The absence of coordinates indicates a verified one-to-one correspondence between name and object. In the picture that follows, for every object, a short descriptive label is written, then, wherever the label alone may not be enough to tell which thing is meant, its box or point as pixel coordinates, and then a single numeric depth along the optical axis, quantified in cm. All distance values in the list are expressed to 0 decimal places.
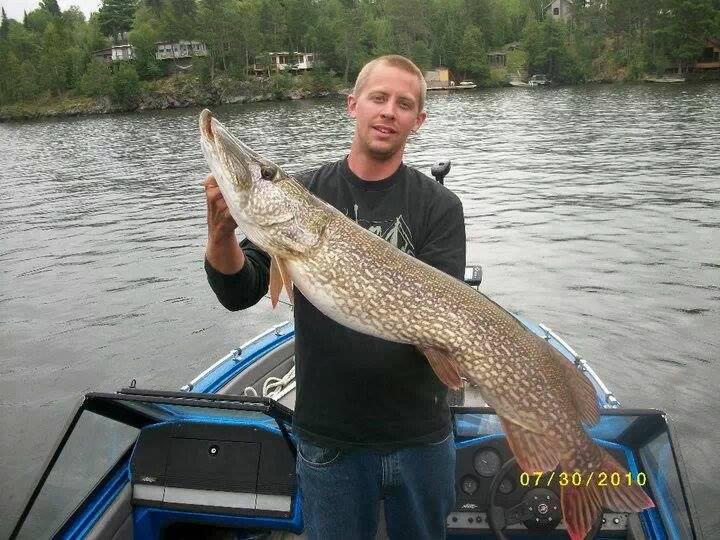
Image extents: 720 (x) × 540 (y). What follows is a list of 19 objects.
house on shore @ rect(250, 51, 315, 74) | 8704
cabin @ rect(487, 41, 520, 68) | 9719
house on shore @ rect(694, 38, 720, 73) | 6586
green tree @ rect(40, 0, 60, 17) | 13225
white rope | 488
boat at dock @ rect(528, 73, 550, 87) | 8089
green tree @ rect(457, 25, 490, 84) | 8738
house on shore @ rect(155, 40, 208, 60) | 8938
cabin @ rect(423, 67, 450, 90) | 8662
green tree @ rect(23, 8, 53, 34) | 12156
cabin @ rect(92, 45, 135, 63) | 9098
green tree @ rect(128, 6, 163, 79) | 8612
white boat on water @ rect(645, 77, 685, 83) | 6347
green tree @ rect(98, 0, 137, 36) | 10588
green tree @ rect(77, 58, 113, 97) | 7425
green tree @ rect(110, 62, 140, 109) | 7331
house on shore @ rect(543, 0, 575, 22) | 10497
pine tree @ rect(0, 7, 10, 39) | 12328
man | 248
